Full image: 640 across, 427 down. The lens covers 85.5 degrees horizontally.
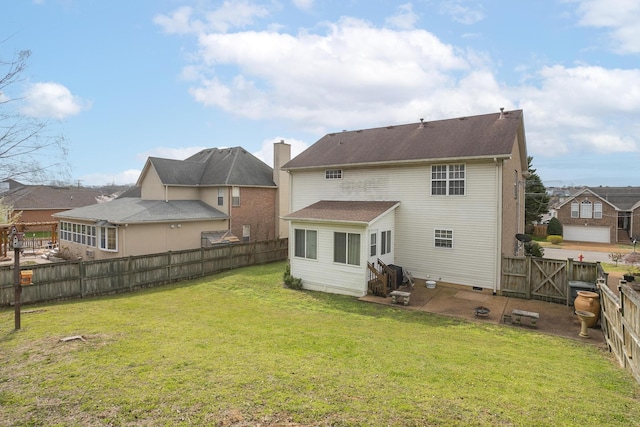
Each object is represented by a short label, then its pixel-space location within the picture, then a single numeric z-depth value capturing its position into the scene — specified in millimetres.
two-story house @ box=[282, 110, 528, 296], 15203
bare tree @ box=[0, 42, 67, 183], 6145
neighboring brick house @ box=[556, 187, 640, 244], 37688
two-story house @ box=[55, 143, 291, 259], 20906
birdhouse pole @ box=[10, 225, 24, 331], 9359
